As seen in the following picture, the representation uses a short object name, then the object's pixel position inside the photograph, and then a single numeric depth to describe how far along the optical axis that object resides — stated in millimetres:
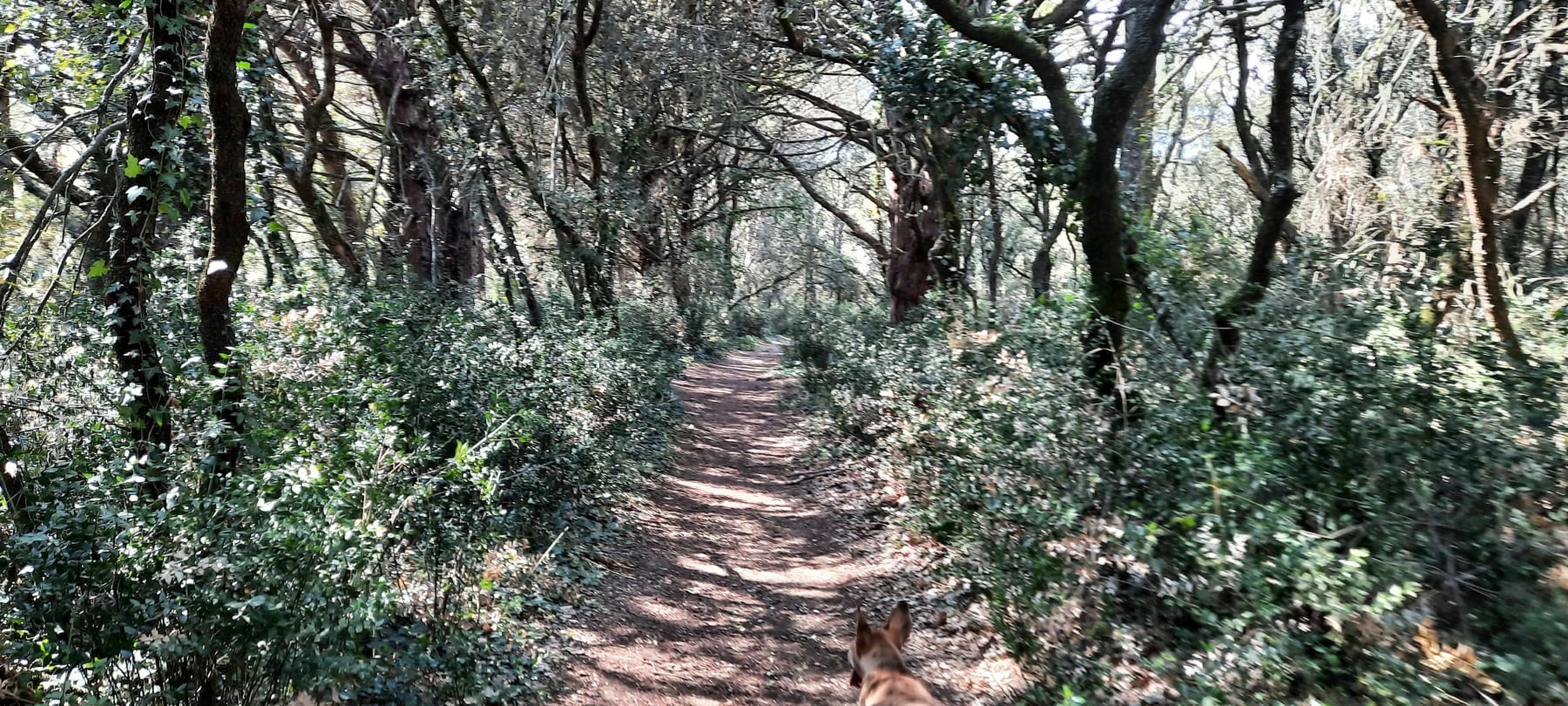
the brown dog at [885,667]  3186
